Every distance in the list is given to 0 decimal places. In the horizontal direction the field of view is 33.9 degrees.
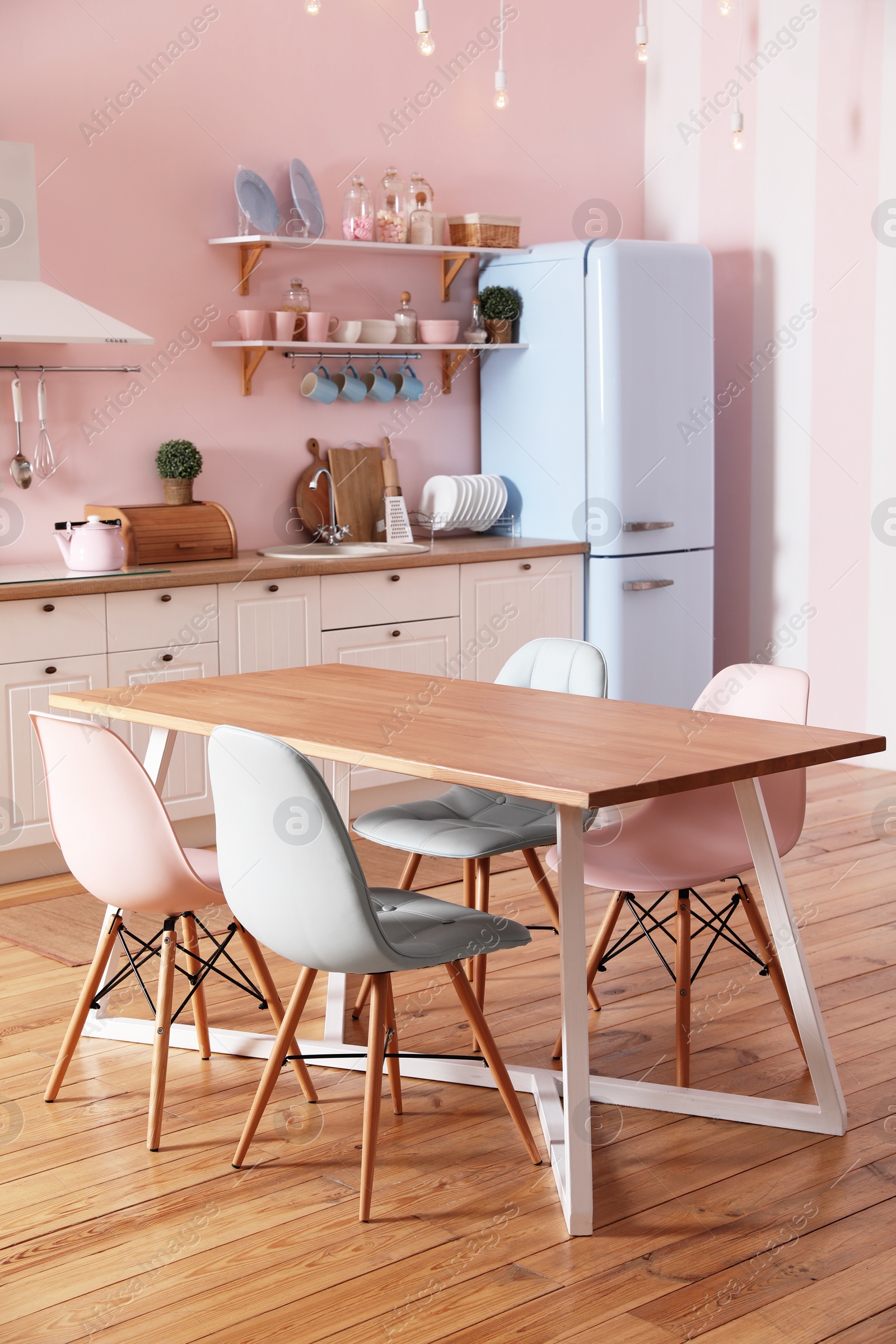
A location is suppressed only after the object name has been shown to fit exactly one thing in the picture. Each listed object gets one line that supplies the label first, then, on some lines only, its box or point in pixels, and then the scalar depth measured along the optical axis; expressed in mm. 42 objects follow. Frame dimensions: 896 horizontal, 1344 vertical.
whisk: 4449
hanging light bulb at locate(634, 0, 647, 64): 4242
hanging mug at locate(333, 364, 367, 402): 5145
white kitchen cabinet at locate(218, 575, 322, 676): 4367
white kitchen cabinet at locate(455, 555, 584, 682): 4961
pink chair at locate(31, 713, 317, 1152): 2418
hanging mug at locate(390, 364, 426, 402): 5363
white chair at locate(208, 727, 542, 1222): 2115
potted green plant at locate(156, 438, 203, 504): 4648
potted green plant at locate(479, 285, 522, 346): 5406
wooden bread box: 4480
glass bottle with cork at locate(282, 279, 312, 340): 4902
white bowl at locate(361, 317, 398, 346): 5121
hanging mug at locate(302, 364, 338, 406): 5000
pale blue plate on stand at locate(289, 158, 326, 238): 4875
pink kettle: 4176
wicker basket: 5289
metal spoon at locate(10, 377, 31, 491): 4375
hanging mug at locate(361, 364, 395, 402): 5238
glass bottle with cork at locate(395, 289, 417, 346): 5266
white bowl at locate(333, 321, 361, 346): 4977
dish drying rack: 5367
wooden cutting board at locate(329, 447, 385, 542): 5176
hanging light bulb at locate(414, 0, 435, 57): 3652
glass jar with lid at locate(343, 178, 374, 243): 5027
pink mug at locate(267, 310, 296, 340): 4828
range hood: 3969
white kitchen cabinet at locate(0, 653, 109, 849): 3963
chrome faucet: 5094
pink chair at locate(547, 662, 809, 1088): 2645
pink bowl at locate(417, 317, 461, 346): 5305
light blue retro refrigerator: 5199
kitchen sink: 4734
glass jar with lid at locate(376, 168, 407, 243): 5113
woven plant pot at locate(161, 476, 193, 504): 4684
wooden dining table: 2164
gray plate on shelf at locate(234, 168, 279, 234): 4746
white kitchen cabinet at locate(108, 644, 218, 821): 4191
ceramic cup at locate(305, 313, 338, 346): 4898
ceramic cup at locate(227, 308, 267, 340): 4781
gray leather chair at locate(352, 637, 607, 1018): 2809
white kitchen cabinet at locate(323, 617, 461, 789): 4629
